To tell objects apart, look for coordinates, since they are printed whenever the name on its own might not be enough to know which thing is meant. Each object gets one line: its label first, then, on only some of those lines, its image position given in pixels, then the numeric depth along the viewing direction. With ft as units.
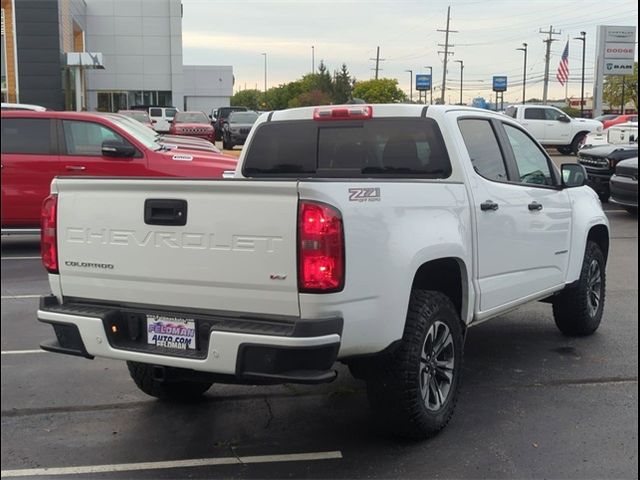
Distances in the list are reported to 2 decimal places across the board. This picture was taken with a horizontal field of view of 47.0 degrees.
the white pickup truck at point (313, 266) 11.14
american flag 158.61
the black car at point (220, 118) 112.27
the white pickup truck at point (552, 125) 95.35
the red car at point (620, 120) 111.30
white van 114.42
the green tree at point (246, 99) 251.11
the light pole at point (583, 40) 221.58
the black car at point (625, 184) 43.68
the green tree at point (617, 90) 276.62
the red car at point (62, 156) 32.81
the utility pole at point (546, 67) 226.93
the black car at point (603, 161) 49.98
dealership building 101.24
